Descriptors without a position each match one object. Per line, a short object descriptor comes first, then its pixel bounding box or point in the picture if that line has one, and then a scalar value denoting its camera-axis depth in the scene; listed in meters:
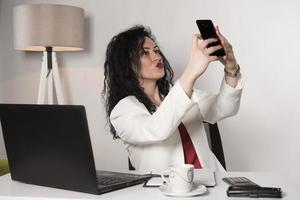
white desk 1.03
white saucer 1.02
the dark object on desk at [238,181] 1.11
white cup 1.04
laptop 1.02
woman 1.38
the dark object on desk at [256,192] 1.01
